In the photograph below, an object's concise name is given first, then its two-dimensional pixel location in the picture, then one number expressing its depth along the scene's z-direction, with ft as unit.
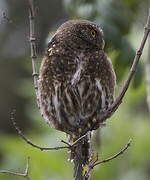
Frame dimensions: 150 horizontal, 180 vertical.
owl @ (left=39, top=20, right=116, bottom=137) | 28.55
